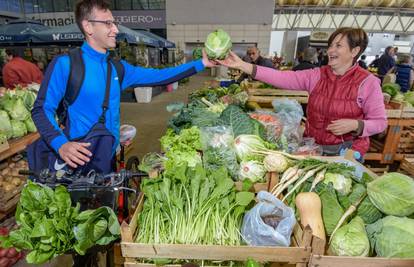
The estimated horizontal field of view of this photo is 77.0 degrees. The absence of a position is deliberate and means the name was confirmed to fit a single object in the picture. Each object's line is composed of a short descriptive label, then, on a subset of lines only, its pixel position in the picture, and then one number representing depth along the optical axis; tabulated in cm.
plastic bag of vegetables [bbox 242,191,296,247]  117
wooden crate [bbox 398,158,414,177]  329
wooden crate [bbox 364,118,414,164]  384
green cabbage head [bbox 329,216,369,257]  115
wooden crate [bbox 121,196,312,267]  114
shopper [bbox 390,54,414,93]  894
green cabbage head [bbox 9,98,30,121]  357
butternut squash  127
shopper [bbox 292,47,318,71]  524
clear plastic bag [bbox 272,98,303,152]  228
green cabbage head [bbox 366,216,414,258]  114
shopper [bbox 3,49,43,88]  527
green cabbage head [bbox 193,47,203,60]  380
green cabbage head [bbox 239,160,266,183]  166
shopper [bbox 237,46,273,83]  593
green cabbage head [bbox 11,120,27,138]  352
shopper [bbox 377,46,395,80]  919
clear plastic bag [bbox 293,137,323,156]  215
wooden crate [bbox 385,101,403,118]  378
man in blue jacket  185
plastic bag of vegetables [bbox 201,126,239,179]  176
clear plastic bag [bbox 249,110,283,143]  207
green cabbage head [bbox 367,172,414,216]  126
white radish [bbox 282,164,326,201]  147
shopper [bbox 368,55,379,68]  1052
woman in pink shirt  209
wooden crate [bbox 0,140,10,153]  306
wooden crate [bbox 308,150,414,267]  112
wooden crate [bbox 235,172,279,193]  162
